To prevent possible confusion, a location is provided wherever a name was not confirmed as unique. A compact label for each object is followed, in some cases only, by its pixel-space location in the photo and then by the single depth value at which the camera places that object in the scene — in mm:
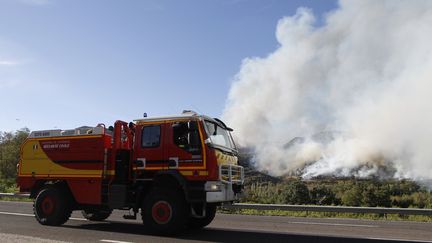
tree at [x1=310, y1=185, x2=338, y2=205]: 22002
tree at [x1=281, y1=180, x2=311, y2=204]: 23117
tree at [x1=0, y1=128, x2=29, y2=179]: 48656
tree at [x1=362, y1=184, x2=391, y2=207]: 21781
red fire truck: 9727
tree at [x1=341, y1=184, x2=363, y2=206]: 21828
